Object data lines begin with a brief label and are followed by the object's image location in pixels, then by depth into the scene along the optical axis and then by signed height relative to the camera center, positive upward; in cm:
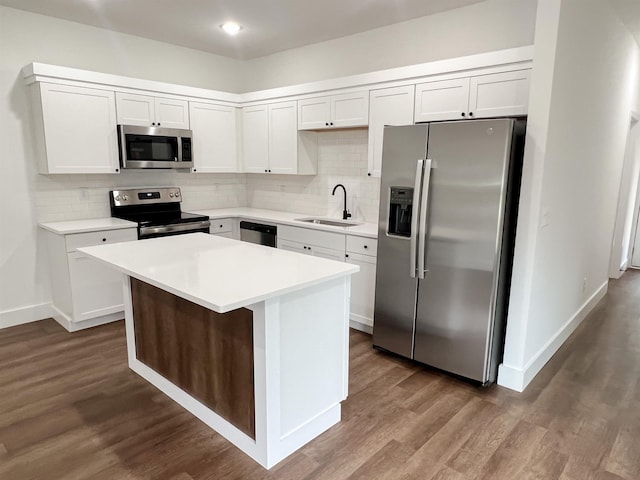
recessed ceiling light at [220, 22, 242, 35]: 396 +139
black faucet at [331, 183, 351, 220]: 444 -37
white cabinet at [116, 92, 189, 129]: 402 +61
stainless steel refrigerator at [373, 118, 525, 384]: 260 -40
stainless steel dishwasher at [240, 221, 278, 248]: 446 -64
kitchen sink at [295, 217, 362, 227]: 433 -49
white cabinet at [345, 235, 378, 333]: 356 -90
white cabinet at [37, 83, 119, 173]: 361 +36
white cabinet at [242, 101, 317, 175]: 451 +36
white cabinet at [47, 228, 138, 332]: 361 -99
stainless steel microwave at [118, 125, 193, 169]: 404 +25
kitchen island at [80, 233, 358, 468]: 197 -85
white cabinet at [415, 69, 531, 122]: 294 +60
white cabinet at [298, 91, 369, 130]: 385 +61
